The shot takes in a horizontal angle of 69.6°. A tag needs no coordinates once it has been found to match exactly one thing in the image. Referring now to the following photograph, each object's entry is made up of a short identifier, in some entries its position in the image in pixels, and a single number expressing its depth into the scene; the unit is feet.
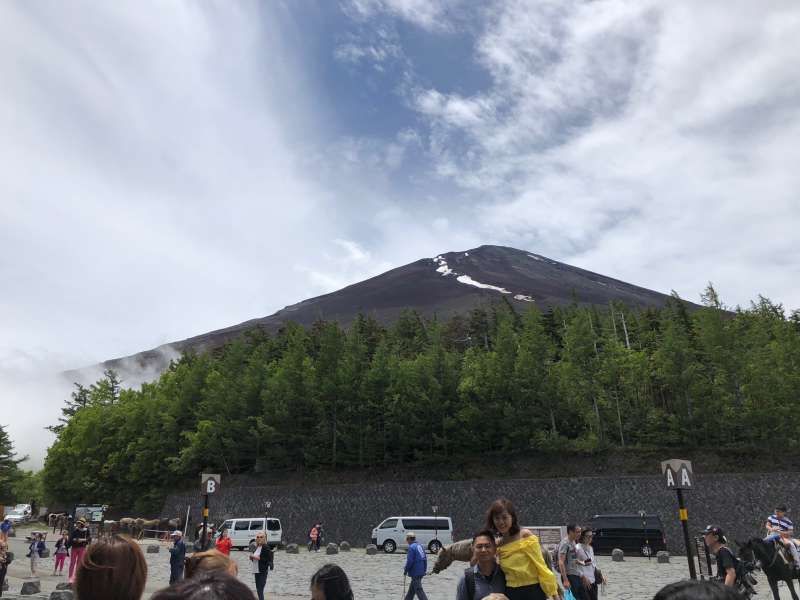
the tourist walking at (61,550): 63.58
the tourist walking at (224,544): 48.37
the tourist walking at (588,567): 28.17
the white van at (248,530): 108.68
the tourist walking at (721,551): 24.71
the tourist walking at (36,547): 59.67
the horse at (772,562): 34.71
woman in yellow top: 14.66
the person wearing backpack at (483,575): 14.07
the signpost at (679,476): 39.34
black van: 88.43
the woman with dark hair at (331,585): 12.31
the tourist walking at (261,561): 40.37
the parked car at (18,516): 191.53
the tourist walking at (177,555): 49.55
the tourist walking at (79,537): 51.83
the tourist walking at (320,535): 108.99
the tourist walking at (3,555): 33.76
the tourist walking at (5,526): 68.62
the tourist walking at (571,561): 27.56
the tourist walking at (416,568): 37.32
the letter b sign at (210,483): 53.88
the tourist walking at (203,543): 53.50
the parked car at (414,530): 100.78
